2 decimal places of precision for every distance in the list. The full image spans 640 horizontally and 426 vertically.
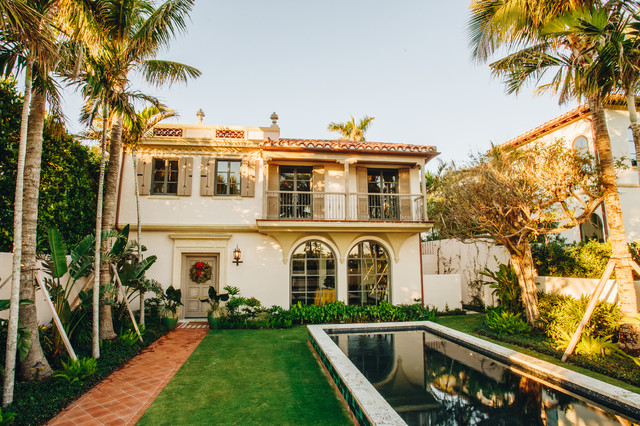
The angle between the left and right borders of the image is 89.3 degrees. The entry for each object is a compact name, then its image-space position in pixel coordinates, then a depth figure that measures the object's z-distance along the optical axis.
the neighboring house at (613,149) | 12.12
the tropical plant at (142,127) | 9.27
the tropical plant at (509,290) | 9.53
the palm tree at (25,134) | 4.16
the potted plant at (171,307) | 9.95
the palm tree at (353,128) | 23.91
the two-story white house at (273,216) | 11.43
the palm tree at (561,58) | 6.63
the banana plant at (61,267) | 6.08
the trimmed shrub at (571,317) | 7.21
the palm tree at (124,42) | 6.86
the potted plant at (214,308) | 10.27
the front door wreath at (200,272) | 11.52
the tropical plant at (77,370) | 5.22
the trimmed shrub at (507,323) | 8.74
